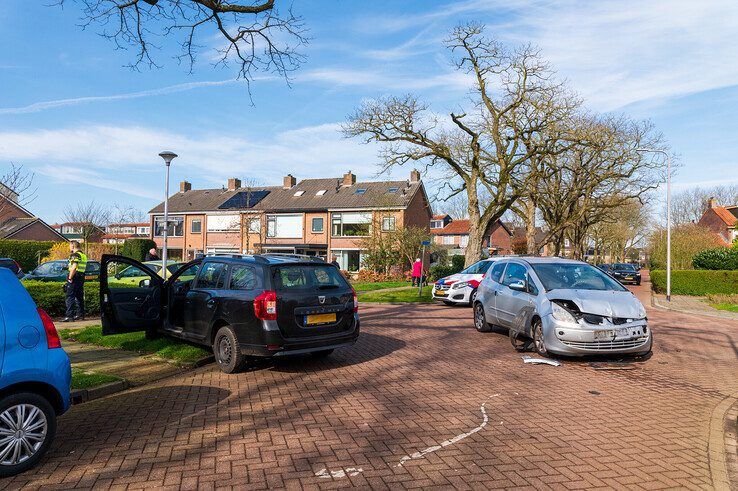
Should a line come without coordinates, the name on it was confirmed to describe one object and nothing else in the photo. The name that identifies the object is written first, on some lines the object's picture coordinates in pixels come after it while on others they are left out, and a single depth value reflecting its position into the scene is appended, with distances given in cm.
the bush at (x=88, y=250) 2650
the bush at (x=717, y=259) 2830
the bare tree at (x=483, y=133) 2345
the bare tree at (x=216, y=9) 764
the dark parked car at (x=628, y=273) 3825
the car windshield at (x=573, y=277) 880
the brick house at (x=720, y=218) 6285
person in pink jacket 2602
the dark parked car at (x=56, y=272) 1702
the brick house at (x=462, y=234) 7656
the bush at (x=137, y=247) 3891
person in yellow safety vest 1166
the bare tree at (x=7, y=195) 1609
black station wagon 675
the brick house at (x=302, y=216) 4038
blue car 383
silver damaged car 787
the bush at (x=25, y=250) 3638
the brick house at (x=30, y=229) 4919
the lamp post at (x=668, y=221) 2350
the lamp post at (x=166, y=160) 1701
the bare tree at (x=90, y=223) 4099
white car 1667
